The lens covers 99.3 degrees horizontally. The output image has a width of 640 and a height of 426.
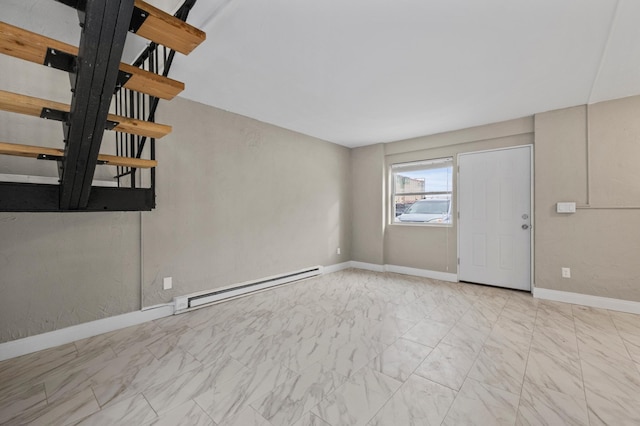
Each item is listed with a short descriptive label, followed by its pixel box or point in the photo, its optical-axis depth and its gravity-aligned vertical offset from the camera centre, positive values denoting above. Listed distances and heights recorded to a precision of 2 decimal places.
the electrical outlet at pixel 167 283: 3.03 -0.78
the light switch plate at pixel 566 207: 3.48 +0.08
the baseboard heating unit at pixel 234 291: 3.12 -1.02
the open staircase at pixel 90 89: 1.17 +0.64
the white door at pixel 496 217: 3.96 -0.07
